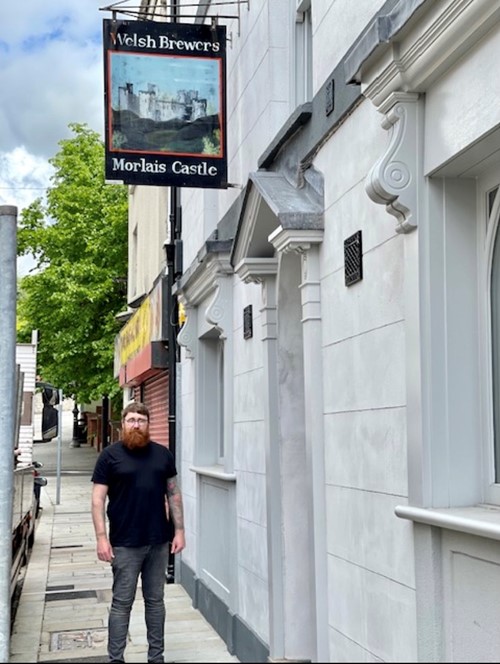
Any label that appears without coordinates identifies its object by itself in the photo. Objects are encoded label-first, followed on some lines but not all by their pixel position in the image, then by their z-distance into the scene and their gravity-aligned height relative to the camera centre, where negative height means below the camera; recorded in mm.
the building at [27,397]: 14203 +346
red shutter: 14039 +218
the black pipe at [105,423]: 36219 -148
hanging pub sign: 7945 +2695
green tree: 26312 +3827
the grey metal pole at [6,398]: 5848 +135
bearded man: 6309 -674
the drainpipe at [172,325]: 11953 +1199
